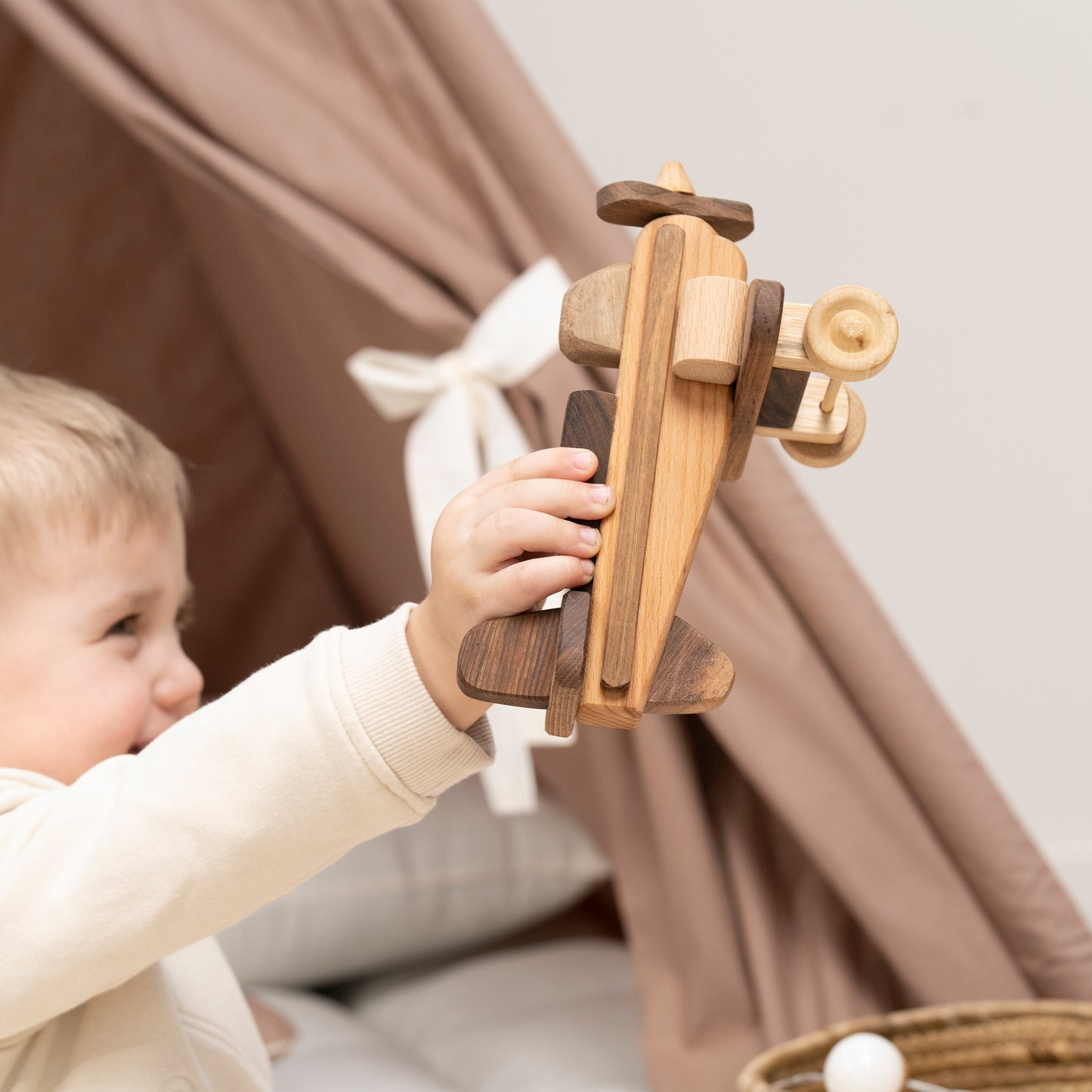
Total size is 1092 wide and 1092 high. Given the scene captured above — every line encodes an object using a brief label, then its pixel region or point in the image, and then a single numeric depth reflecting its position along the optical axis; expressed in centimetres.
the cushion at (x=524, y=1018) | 201
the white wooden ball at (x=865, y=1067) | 159
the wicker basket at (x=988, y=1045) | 164
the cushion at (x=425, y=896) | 237
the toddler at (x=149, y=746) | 135
